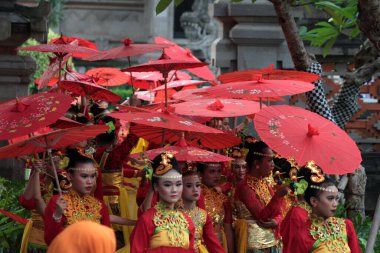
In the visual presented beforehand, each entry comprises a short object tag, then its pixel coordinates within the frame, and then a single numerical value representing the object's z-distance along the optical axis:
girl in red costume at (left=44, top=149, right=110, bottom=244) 11.86
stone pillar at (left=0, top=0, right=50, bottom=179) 18.61
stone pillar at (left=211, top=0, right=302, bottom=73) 21.08
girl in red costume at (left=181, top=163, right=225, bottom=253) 11.97
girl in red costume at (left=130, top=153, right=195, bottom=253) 10.82
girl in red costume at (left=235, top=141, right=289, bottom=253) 13.53
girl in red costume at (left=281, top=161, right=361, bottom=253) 11.13
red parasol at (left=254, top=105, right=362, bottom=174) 11.03
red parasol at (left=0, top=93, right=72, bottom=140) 11.27
